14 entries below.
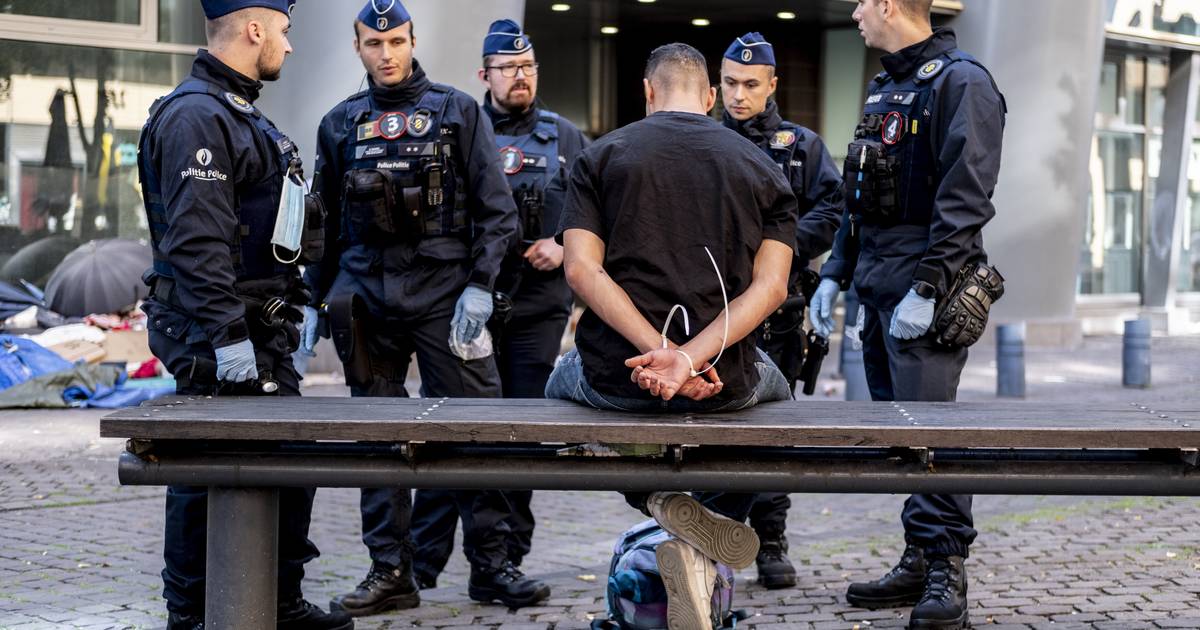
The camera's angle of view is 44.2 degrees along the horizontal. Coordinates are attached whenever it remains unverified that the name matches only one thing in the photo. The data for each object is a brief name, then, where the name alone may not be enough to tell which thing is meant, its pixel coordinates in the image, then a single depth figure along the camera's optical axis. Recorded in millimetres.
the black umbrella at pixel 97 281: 12594
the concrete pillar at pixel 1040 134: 17922
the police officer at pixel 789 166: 6465
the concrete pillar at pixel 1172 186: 22344
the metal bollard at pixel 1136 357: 14305
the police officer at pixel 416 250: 5664
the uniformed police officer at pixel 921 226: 5344
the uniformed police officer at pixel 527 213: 6387
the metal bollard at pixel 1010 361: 13039
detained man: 4172
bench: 3998
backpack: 4336
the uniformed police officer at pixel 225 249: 4637
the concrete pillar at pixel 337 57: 12703
